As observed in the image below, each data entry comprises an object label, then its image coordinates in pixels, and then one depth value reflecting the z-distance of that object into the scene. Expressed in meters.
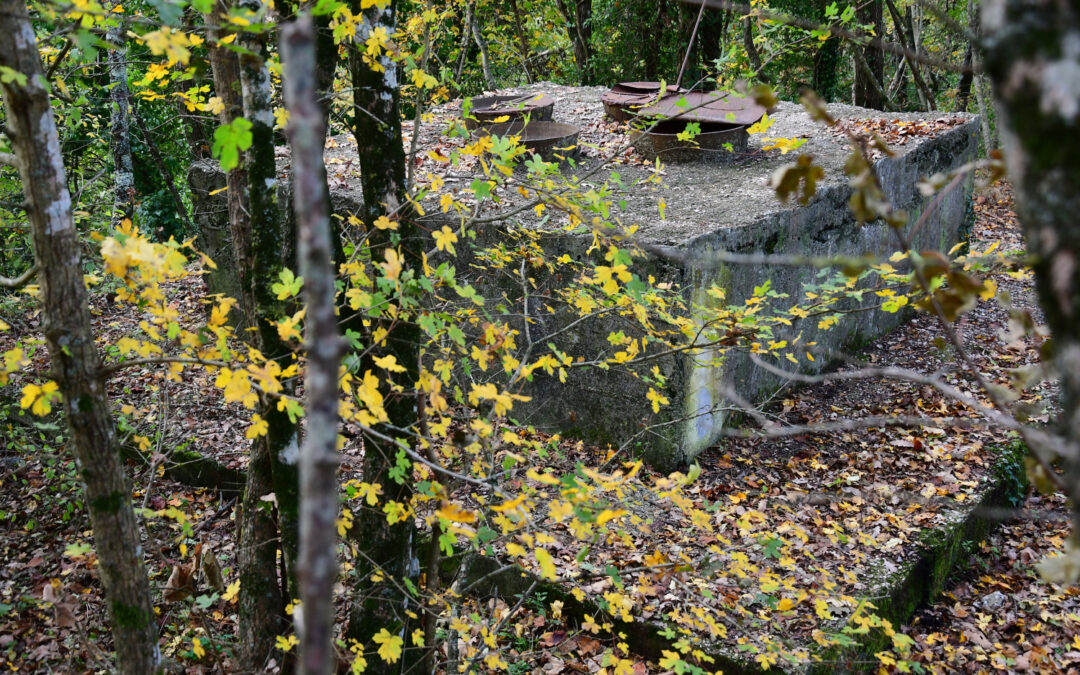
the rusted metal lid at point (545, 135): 6.98
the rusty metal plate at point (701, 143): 7.57
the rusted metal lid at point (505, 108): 7.52
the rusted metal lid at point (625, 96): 8.56
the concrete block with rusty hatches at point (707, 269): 5.76
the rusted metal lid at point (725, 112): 7.50
